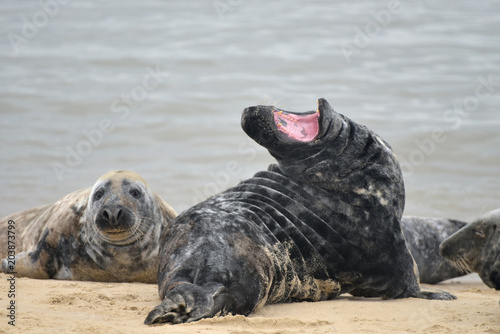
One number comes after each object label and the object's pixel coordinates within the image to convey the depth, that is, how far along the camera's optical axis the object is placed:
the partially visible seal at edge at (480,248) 9.98
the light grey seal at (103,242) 12.88
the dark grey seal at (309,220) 9.52
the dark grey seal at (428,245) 14.66
